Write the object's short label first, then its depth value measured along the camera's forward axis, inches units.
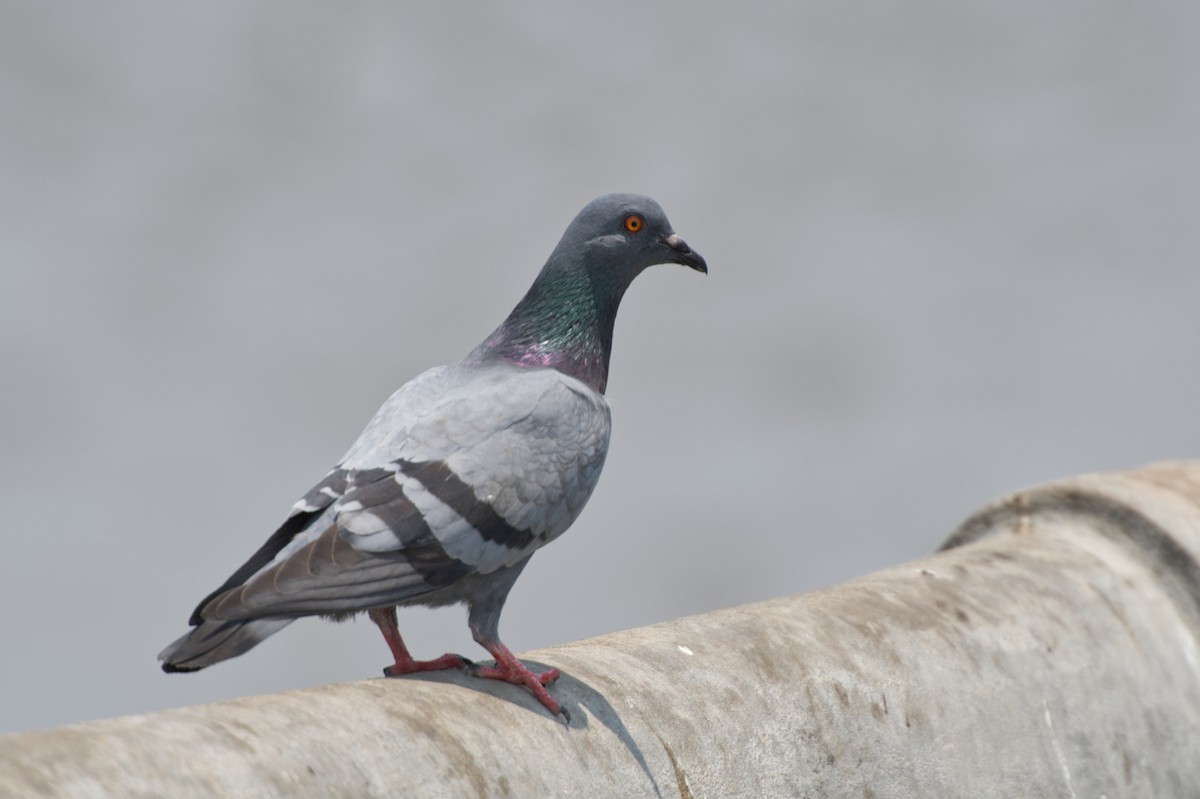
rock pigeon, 294.8
